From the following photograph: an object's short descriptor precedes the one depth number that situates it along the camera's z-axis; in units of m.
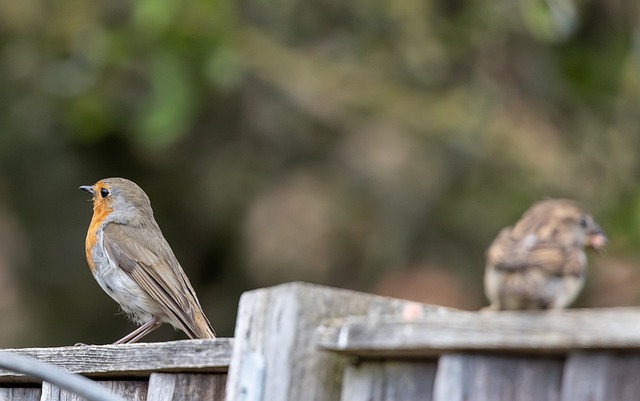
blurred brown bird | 4.57
